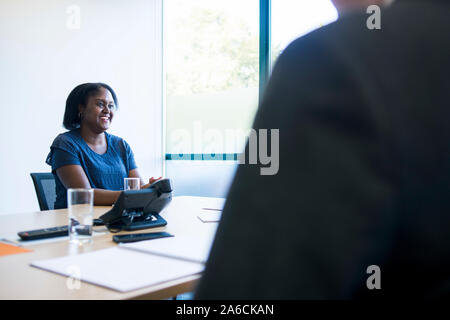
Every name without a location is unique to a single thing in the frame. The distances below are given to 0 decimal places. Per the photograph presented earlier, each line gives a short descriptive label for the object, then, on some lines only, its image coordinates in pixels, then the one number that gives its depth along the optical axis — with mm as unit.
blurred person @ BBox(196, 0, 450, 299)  302
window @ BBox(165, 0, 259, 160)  4199
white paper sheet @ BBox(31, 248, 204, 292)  865
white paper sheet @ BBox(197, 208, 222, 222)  1719
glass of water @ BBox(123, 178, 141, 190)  2004
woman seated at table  2316
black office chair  2303
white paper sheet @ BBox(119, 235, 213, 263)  1075
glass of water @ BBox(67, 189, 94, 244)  1259
